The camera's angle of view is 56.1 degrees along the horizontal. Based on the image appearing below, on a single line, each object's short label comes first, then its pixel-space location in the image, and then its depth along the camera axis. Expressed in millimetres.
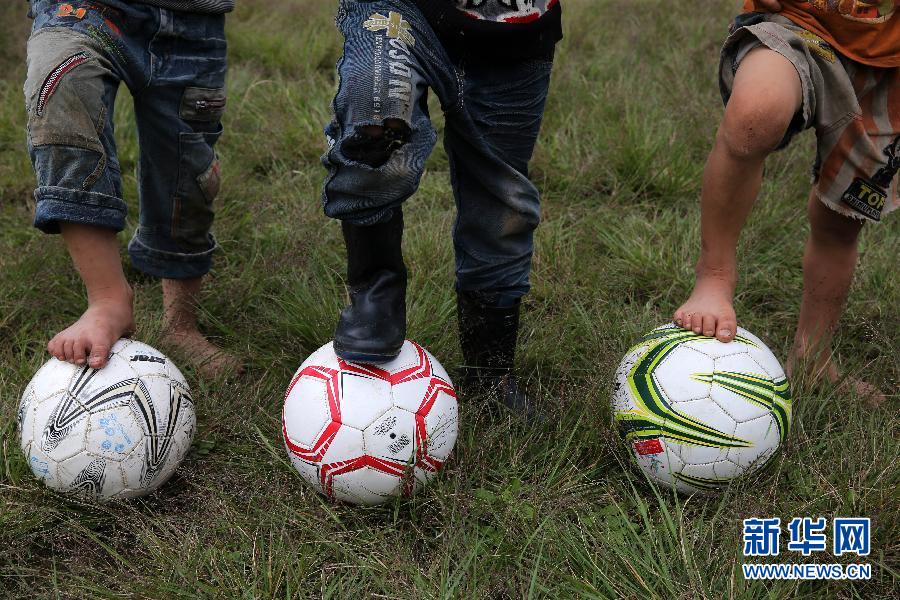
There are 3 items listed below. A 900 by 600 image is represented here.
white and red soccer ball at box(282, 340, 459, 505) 2078
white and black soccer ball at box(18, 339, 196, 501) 2113
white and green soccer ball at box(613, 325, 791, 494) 2137
